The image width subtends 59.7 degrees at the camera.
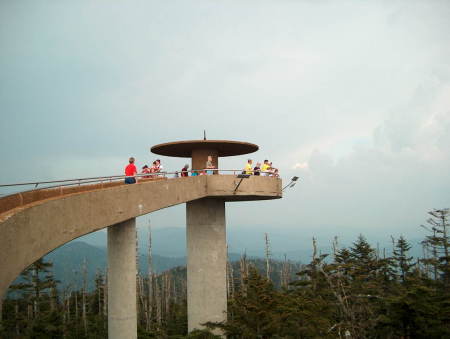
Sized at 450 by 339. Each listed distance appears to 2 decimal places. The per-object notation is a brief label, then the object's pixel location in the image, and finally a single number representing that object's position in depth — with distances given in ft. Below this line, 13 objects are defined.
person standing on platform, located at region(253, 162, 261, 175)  65.21
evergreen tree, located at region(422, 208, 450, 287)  129.70
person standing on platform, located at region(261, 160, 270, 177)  66.00
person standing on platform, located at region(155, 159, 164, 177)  61.05
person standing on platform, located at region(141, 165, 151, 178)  61.16
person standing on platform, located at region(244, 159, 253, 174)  63.93
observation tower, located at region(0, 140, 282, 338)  30.17
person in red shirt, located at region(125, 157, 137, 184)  49.19
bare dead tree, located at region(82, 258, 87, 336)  116.37
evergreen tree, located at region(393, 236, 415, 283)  163.22
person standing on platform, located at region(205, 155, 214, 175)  62.25
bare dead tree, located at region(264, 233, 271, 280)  169.21
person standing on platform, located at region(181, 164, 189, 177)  61.82
